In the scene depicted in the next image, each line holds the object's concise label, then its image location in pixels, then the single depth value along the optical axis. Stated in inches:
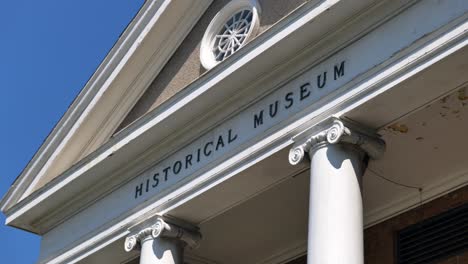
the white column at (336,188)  526.6
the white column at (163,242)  646.5
